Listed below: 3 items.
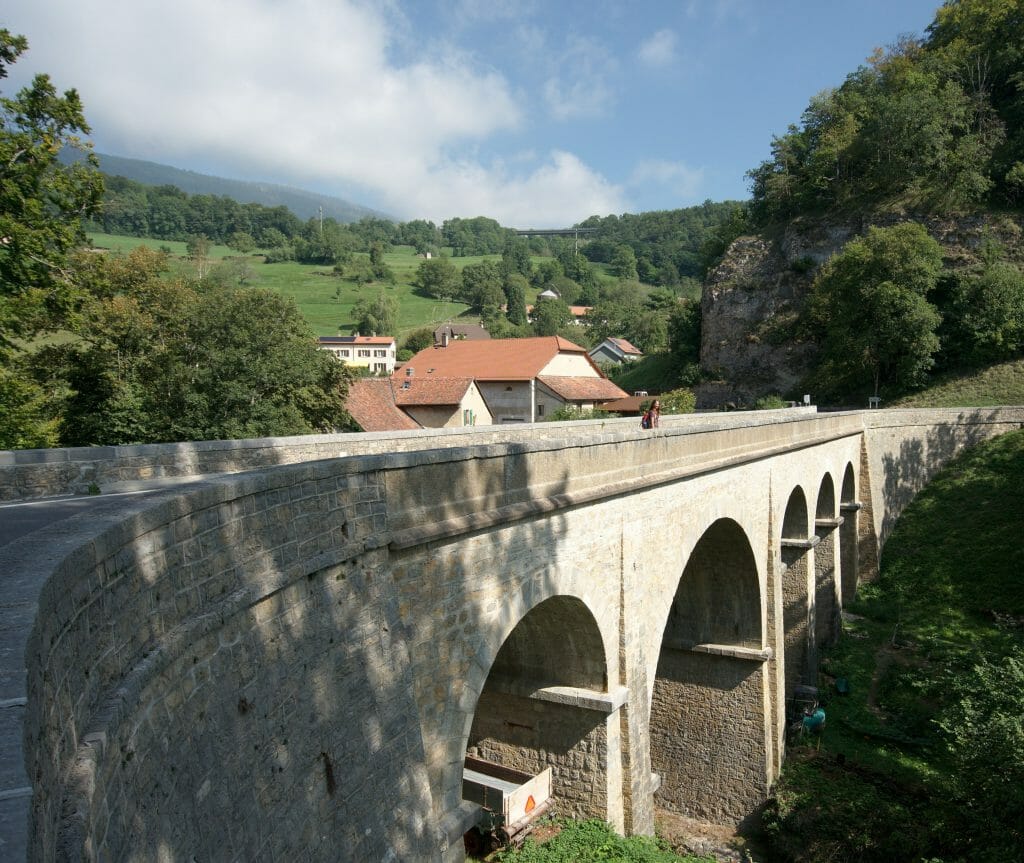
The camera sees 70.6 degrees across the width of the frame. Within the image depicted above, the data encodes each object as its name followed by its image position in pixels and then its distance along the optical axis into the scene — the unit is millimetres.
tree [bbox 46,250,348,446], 19094
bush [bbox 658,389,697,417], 38562
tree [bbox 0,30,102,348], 14258
